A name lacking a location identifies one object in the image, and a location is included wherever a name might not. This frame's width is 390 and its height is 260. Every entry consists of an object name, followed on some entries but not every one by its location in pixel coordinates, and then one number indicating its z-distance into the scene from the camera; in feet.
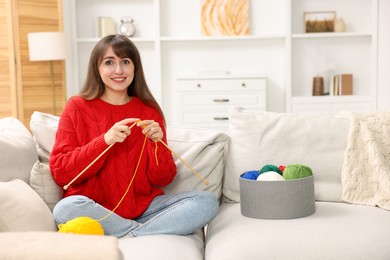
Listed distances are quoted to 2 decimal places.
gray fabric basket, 7.40
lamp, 16.89
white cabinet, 18.22
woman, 7.38
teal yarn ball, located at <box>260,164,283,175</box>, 7.67
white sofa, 6.57
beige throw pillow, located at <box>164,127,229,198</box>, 8.26
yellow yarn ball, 6.79
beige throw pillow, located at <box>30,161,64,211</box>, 7.55
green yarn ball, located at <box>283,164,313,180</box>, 7.52
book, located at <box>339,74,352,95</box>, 18.72
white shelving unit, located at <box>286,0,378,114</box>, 19.19
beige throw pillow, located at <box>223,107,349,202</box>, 8.34
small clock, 19.11
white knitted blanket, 8.05
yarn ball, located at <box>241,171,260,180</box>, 7.66
